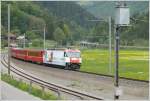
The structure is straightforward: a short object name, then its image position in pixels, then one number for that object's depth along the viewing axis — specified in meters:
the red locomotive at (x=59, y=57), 63.53
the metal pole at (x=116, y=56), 23.20
